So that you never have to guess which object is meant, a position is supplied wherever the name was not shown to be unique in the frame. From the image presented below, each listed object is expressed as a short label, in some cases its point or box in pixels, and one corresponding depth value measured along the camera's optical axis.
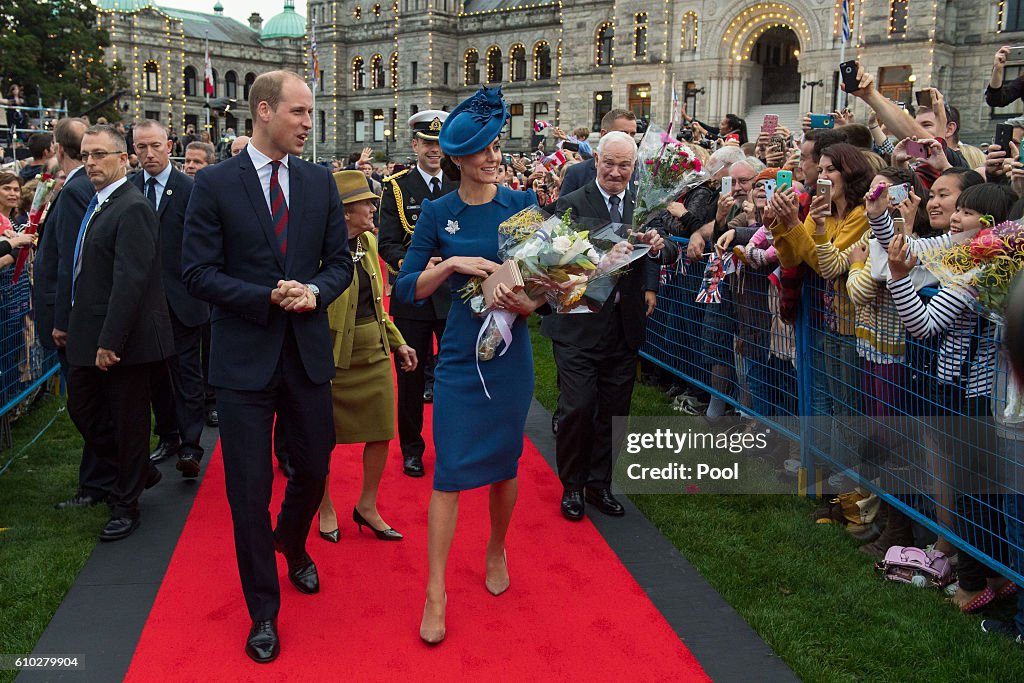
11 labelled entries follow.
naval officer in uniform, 6.17
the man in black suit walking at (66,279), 5.27
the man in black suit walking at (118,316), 4.89
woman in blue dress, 3.92
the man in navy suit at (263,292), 3.66
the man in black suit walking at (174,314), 6.07
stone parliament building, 37.00
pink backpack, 4.44
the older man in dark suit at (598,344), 5.36
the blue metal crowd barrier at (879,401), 3.86
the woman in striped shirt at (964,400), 3.89
